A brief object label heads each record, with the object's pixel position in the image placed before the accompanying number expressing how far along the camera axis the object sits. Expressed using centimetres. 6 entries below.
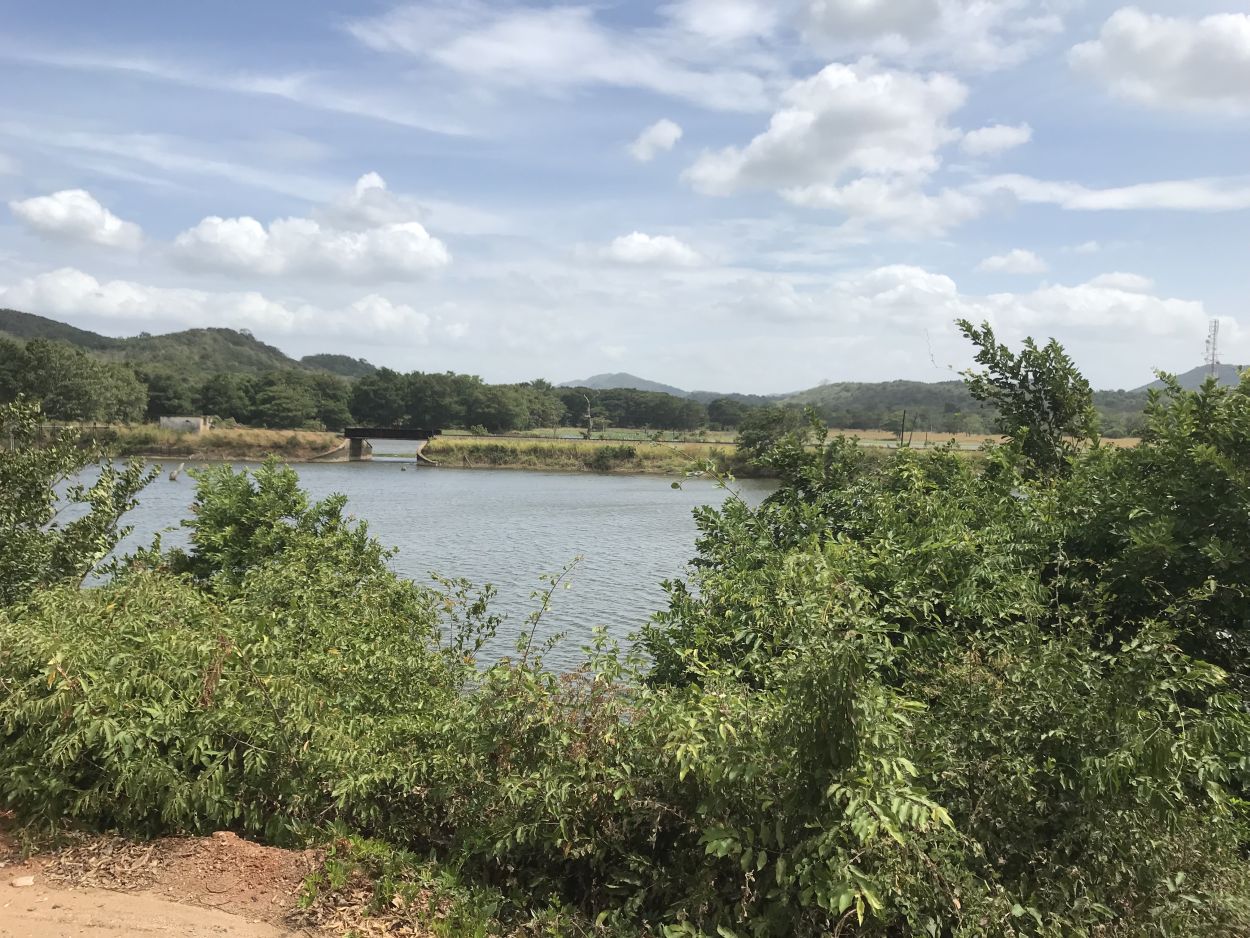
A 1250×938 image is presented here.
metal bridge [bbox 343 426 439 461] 9419
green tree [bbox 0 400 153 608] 805
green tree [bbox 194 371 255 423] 11812
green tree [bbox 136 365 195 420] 11356
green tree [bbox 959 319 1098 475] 1116
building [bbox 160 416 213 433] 9219
